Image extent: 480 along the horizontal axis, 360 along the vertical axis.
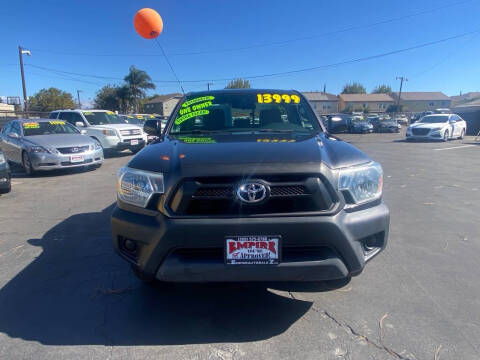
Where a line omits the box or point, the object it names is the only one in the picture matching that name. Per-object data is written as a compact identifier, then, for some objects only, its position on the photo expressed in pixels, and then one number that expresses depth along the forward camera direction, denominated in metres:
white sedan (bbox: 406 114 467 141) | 18.47
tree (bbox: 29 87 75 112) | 56.84
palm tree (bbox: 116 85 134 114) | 56.78
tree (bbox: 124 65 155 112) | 55.69
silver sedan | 8.37
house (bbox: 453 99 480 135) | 26.47
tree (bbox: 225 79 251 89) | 64.14
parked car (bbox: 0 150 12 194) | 6.23
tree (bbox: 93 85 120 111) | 58.81
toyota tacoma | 2.01
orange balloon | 6.57
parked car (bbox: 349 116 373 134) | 30.22
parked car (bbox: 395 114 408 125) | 44.66
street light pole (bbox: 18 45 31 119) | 26.28
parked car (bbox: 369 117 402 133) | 30.36
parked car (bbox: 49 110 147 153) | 12.13
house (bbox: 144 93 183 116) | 71.56
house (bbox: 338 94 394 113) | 82.06
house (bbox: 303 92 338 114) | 81.62
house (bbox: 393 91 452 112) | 83.81
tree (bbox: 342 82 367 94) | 95.75
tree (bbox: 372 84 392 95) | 101.05
